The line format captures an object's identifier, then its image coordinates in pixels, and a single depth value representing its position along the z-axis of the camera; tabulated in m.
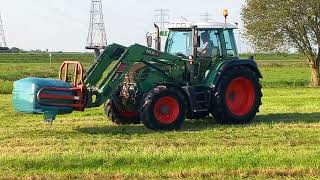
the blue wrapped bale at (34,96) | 11.34
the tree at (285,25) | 31.41
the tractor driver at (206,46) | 13.69
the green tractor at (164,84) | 11.71
